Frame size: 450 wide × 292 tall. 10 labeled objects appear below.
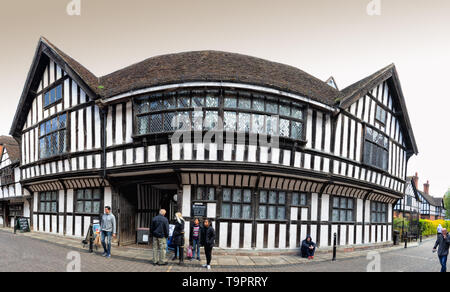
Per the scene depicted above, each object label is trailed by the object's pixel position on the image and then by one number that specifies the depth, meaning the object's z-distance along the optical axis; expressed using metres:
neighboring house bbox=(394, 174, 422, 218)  33.48
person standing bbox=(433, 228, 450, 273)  8.04
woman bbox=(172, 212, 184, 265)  8.05
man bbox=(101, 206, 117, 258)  8.72
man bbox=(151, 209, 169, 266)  7.70
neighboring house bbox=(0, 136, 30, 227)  18.42
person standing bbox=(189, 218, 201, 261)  8.35
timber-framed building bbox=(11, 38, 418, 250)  9.34
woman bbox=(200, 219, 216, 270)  7.57
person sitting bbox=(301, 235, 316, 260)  9.66
